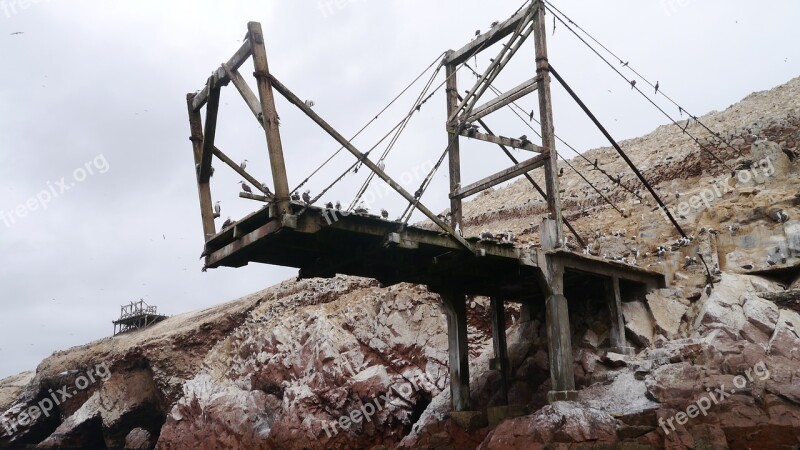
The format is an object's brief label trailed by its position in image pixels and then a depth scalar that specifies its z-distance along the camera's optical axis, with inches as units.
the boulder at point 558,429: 526.0
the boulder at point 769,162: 857.5
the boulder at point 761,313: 583.2
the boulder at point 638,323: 658.2
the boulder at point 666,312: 659.4
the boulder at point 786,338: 543.2
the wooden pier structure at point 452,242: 459.2
